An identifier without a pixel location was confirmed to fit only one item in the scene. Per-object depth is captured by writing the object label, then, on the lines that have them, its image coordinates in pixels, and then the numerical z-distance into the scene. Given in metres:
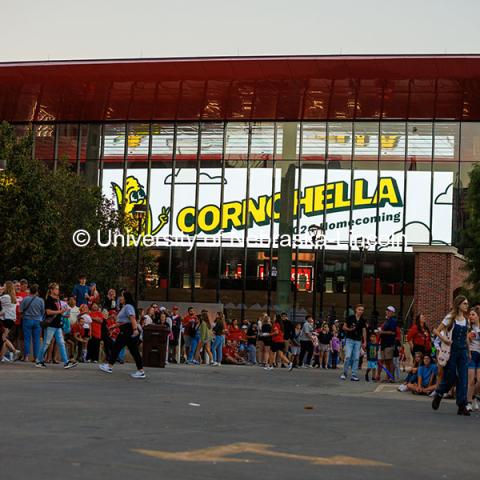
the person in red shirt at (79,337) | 24.73
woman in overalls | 15.36
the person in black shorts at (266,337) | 30.73
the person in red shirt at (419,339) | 23.72
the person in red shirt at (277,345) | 30.34
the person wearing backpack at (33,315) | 21.94
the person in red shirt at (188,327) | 29.97
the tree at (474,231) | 40.38
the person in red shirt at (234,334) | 34.12
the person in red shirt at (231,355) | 32.75
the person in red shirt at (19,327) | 23.70
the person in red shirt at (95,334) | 24.70
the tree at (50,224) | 35.38
